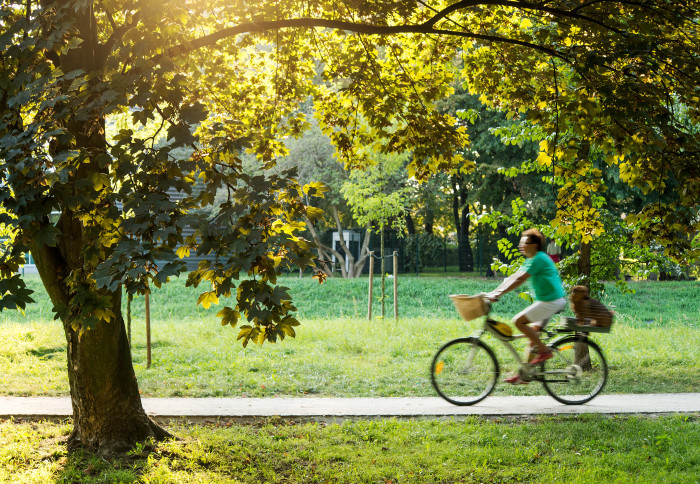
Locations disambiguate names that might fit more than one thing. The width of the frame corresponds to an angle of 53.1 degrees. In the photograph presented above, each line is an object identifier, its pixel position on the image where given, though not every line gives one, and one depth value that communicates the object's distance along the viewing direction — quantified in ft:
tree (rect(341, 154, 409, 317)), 76.95
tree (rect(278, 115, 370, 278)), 91.71
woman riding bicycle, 23.68
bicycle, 24.54
